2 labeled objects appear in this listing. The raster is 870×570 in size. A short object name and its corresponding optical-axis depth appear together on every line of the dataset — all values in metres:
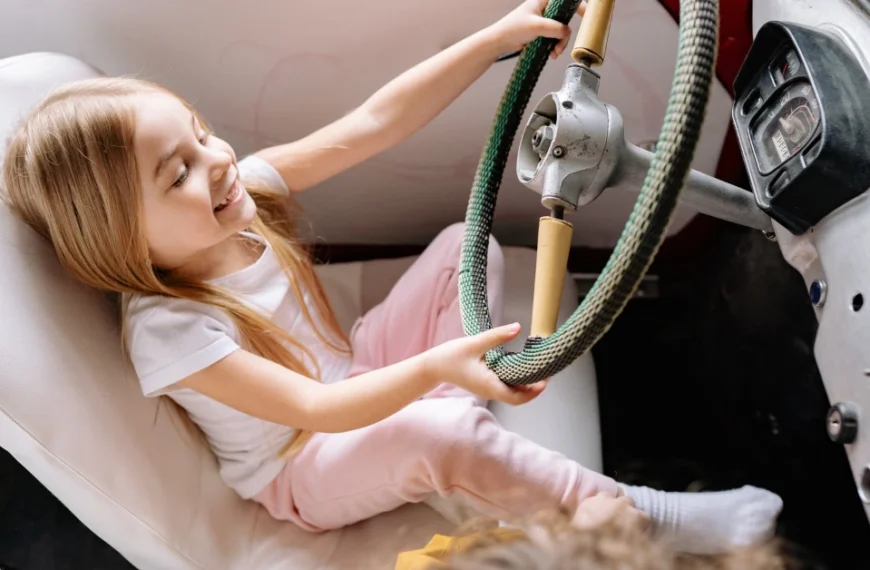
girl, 0.64
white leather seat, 0.63
